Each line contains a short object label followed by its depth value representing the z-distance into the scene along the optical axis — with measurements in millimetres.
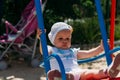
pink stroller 4146
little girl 2471
